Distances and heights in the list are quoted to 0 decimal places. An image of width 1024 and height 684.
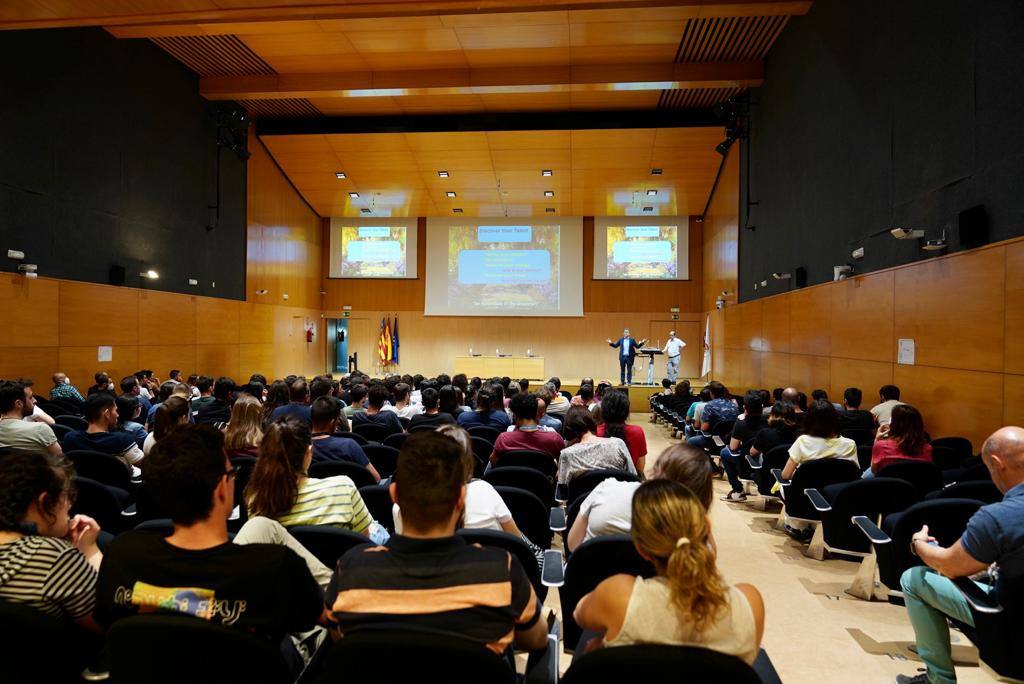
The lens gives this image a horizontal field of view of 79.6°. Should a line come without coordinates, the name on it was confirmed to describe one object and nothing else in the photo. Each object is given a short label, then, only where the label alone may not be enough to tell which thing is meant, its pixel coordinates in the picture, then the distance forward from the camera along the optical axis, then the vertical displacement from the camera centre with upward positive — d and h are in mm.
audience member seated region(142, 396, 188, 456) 3801 -434
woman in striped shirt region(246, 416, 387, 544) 2307 -553
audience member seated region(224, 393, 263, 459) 3656 -501
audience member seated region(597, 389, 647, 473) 4105 -535
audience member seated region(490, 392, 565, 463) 4102 -607
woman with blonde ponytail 1395 -581
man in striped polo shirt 1413 -543
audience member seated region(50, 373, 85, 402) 7594 -554
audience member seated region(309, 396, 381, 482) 3496 -574
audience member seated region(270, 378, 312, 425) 5965 -448
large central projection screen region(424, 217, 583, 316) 18578 +2474
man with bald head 2115 -759
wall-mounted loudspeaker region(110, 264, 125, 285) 9859 +1148
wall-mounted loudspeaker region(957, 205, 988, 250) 5102 +1047
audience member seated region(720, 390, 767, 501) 5770 -726
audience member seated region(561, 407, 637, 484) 3559 -627
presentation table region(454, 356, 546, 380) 16812 -509
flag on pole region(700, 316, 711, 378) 16009 -224
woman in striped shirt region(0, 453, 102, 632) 1641 -555
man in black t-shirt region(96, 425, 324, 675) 1526 -559
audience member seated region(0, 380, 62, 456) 3961 -544
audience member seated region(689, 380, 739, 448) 6992 -753
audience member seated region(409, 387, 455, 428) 5125 -560
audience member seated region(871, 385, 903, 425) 6168 -532
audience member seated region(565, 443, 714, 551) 2035 -579
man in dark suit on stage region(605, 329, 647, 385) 14656 -72
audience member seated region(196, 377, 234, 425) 5848 -601
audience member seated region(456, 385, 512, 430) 5406 -597
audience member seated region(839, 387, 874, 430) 6059 -677
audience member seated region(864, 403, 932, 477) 3896 -570
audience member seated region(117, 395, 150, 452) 4730 -577
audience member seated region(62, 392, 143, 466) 3986 -592
